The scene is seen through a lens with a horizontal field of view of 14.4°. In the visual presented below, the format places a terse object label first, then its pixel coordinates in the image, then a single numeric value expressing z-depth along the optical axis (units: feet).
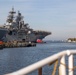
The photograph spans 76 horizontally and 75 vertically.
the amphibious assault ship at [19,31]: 416.46
